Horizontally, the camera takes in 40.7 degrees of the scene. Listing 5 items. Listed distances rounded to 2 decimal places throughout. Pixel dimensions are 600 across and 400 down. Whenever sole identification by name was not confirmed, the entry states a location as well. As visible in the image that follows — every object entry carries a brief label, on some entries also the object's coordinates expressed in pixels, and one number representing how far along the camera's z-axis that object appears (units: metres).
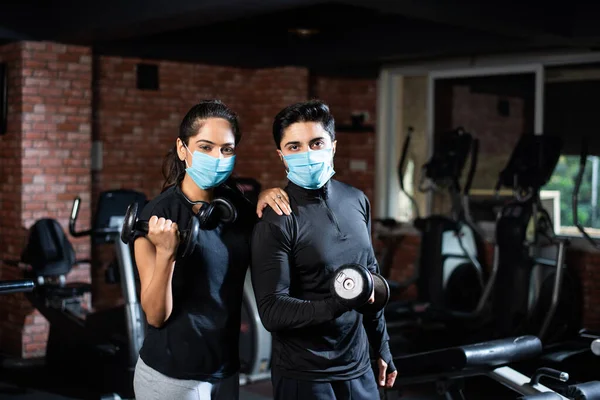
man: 2.12
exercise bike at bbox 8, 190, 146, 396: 5.18
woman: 2.11
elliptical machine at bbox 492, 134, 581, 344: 6.10
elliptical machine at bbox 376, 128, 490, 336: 6.64
